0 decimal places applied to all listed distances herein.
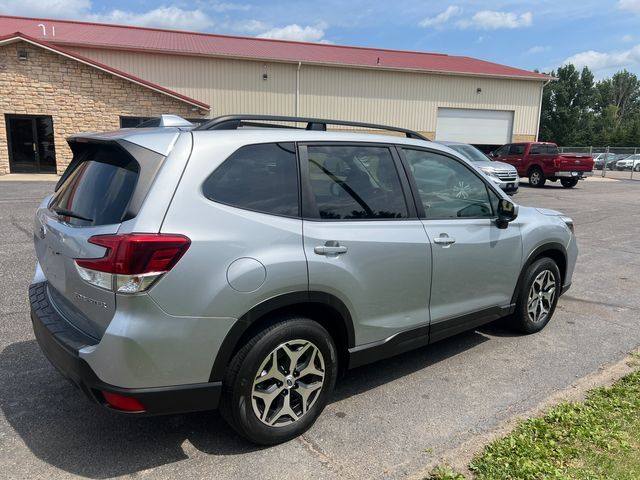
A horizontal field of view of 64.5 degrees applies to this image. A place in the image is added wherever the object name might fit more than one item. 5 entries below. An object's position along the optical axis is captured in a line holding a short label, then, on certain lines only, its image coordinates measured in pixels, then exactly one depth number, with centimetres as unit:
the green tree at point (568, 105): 7544
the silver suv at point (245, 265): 240
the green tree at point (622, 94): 9831
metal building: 2553
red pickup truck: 2077
